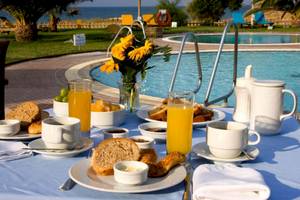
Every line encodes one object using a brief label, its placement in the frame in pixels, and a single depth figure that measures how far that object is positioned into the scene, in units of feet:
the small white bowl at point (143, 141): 6.13
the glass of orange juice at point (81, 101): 7.09
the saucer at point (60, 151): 6.23
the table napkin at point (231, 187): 4.89
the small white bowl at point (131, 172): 5.14
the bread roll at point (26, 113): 7.36
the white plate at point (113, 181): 5.11
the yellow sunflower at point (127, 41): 7.84
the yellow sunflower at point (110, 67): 7.98
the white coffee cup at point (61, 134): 6.12
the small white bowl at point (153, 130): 7.06
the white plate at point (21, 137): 7.00
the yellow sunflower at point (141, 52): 7.80
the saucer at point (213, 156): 6.04
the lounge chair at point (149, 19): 78.07
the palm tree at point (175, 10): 102.91
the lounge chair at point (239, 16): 77.98
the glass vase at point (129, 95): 8.36
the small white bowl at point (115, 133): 6.76
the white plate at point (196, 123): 7.91
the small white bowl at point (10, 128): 7.04
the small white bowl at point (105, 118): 7.79
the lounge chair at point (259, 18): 94.12
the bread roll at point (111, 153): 5.49
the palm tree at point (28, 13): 57.62
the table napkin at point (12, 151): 6.30
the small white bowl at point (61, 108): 8.30
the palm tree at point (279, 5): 40.81
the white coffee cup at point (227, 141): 5.96
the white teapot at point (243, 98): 7.75
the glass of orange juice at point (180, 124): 6.19
